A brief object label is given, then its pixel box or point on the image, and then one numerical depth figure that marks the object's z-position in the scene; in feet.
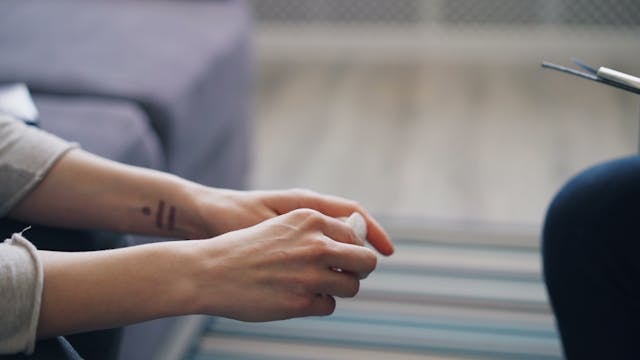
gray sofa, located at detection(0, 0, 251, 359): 4.96
